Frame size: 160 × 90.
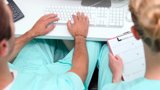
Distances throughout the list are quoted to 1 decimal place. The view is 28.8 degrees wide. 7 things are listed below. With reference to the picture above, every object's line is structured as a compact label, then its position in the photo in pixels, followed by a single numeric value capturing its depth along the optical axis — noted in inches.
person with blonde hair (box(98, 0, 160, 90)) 33.3
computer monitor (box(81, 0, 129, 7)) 56.8
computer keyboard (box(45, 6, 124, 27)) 53.0
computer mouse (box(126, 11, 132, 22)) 53.6
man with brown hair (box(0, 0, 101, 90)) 42.9
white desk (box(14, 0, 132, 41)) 52.4
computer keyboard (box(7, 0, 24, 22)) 55.3
